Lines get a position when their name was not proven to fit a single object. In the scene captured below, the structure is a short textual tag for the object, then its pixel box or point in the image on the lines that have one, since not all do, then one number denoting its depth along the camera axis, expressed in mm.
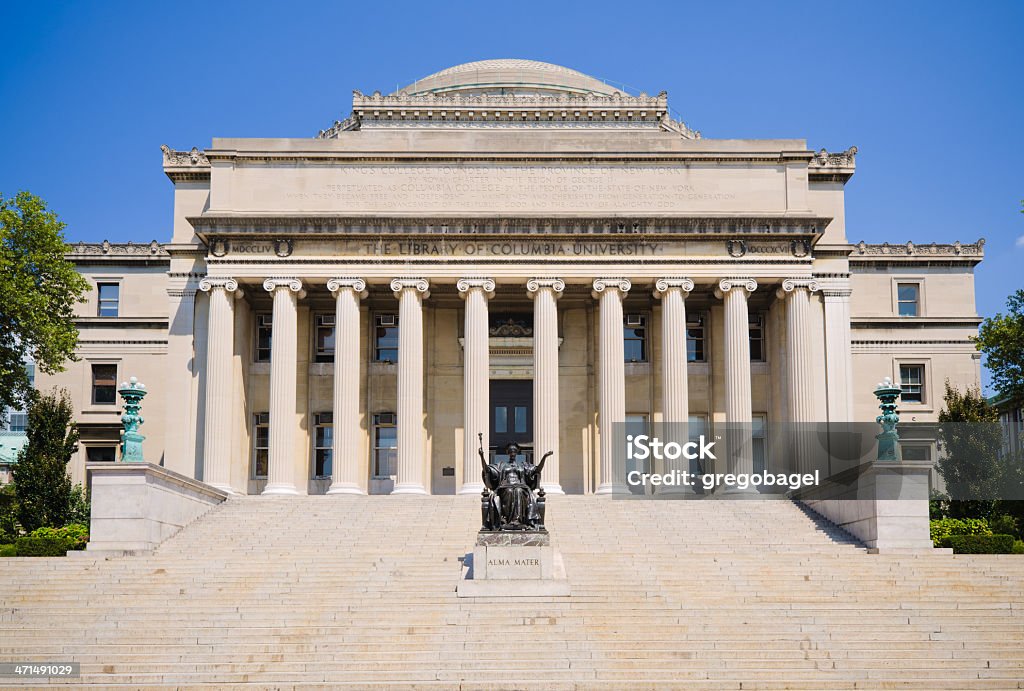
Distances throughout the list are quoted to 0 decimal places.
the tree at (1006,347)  44000
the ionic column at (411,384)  49688
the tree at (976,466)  42812
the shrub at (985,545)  37094
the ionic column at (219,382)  49781
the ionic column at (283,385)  49719
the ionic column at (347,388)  49562
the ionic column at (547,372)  49875
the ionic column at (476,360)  49875
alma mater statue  31594
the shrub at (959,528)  39969
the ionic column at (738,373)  49844
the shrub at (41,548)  37625
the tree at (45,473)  43719
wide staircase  25641
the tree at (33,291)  47750
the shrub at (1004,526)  40656
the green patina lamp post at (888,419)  38438
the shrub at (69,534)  40322
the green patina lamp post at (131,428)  38688
